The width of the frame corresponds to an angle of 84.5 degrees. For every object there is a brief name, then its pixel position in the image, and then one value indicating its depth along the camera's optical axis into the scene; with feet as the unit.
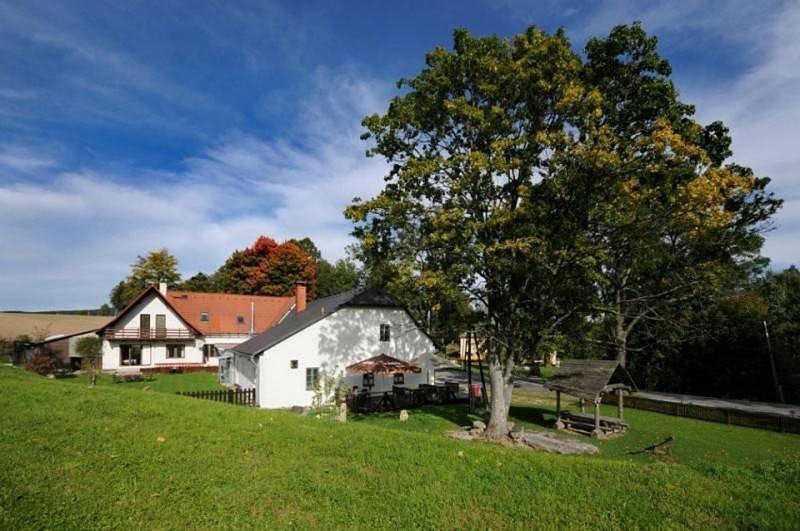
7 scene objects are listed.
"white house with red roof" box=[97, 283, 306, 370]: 128.77
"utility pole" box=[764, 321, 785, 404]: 98.23
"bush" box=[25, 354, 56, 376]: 100.63
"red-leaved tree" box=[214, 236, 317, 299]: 203.31
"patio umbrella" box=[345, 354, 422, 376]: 77.10
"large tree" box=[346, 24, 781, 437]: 46.54
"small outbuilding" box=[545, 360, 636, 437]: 61.41
